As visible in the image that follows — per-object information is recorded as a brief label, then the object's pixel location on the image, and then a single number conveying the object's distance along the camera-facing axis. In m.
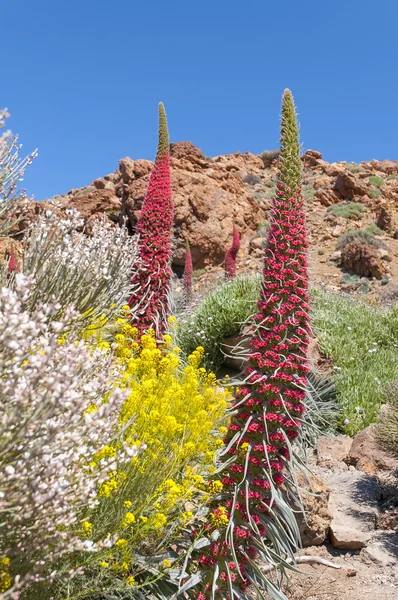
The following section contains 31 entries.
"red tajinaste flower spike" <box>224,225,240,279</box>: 11.73
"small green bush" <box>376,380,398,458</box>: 4.79
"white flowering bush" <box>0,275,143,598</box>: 1.54
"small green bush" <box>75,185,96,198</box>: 29.53
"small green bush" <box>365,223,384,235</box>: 22.06
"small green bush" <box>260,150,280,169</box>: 35.49
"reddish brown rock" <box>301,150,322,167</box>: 33.66
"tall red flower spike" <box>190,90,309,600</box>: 2.76
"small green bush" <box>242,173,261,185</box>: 31.08
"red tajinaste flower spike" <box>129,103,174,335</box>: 4.94
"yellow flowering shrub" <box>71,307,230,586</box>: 2.50
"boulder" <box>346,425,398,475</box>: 5.17
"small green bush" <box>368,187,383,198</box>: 26.77
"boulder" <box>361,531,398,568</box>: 3.82
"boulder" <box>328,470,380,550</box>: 4.01
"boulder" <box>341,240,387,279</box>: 18.25
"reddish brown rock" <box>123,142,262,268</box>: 18.48
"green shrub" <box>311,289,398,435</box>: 6.24
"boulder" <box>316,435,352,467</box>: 5.43
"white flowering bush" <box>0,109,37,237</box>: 3.00
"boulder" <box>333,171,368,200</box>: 26.98
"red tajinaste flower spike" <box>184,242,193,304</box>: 12.17
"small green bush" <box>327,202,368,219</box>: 24.36
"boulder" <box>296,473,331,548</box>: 3.89
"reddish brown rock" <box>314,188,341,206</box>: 26.89
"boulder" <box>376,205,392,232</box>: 22.84
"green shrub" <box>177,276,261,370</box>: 7.91
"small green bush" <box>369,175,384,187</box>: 29.62
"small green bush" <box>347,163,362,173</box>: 33.28
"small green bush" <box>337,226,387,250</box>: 20.38
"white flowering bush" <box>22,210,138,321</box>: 3.75
